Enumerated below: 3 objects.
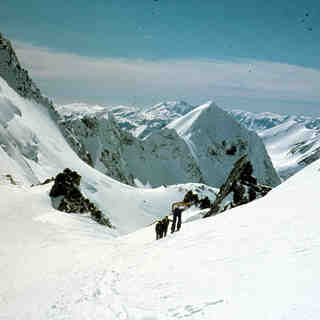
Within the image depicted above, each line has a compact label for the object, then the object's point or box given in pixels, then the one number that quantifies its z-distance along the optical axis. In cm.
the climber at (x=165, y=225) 1797
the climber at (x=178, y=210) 1693
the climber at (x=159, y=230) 1802
